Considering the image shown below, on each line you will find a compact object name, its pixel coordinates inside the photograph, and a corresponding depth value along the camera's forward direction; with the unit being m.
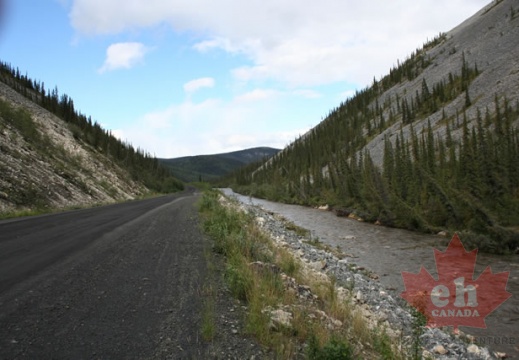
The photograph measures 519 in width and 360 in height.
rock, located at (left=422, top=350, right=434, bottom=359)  6.27
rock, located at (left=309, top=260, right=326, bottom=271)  12.40
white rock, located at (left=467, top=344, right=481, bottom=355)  7.17
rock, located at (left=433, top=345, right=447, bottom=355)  6.99
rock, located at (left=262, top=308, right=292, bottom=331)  5.09
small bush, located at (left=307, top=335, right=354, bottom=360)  3.98
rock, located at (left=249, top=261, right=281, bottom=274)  7.96
